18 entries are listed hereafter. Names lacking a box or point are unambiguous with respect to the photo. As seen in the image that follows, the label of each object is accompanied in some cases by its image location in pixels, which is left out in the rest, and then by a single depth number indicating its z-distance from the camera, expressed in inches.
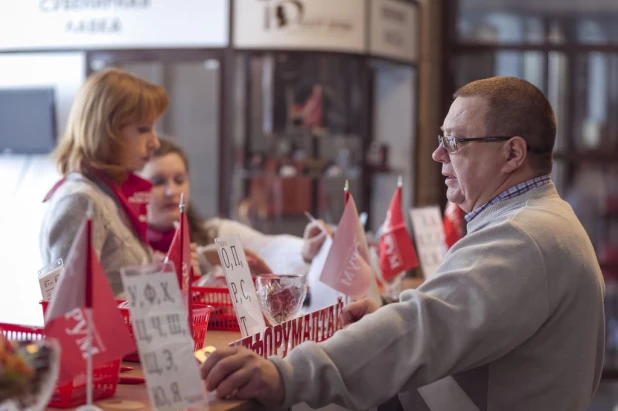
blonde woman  108.1
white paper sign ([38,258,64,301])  74.1
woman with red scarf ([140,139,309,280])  132.9
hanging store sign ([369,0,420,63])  238.1
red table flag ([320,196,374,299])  96.3
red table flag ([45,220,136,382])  60.3
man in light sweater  65.7
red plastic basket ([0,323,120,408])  63.2
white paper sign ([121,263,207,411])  59.2
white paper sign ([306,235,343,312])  104.0
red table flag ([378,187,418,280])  121.3
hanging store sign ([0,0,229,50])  225.0
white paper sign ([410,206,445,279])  134.0
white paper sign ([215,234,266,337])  79.2
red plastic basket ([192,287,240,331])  94.5
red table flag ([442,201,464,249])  139.4
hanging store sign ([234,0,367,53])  224.4
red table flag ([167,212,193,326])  70.7
